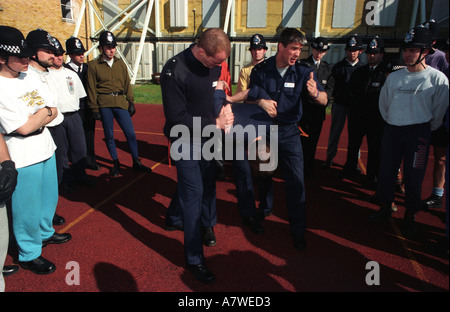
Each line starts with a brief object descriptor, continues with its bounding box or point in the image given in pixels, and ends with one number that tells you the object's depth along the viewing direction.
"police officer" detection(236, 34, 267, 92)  5.34
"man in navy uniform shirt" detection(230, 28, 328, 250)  3.34
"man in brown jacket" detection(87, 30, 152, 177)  5.32
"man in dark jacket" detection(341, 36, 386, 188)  4.91
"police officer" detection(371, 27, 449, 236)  3.39
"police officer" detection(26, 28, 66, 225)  3.77
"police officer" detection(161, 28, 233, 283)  2.69
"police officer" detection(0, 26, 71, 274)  2.55
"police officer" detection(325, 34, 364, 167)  5.50
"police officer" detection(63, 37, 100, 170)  5.40
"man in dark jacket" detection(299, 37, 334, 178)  5.39
